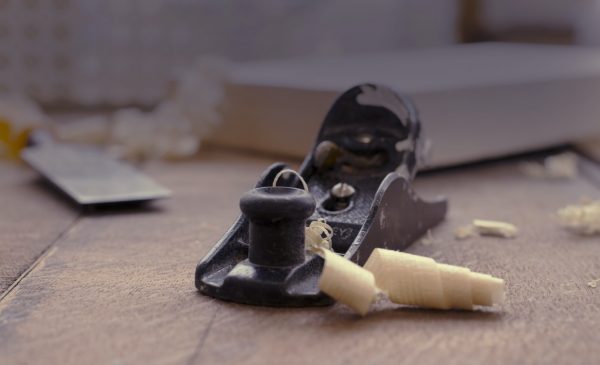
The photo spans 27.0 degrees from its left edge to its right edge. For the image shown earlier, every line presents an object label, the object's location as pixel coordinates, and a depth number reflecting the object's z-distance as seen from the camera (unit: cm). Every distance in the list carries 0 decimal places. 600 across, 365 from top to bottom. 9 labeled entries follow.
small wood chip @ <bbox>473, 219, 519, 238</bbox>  51
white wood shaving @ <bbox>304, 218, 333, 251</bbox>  43
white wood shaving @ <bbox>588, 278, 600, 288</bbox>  43
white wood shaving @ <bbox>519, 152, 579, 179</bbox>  66
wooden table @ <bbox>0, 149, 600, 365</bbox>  37
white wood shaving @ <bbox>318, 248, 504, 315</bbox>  39
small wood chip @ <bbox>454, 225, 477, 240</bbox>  51
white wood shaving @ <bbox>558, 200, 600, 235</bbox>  52
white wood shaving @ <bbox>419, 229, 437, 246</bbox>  50
